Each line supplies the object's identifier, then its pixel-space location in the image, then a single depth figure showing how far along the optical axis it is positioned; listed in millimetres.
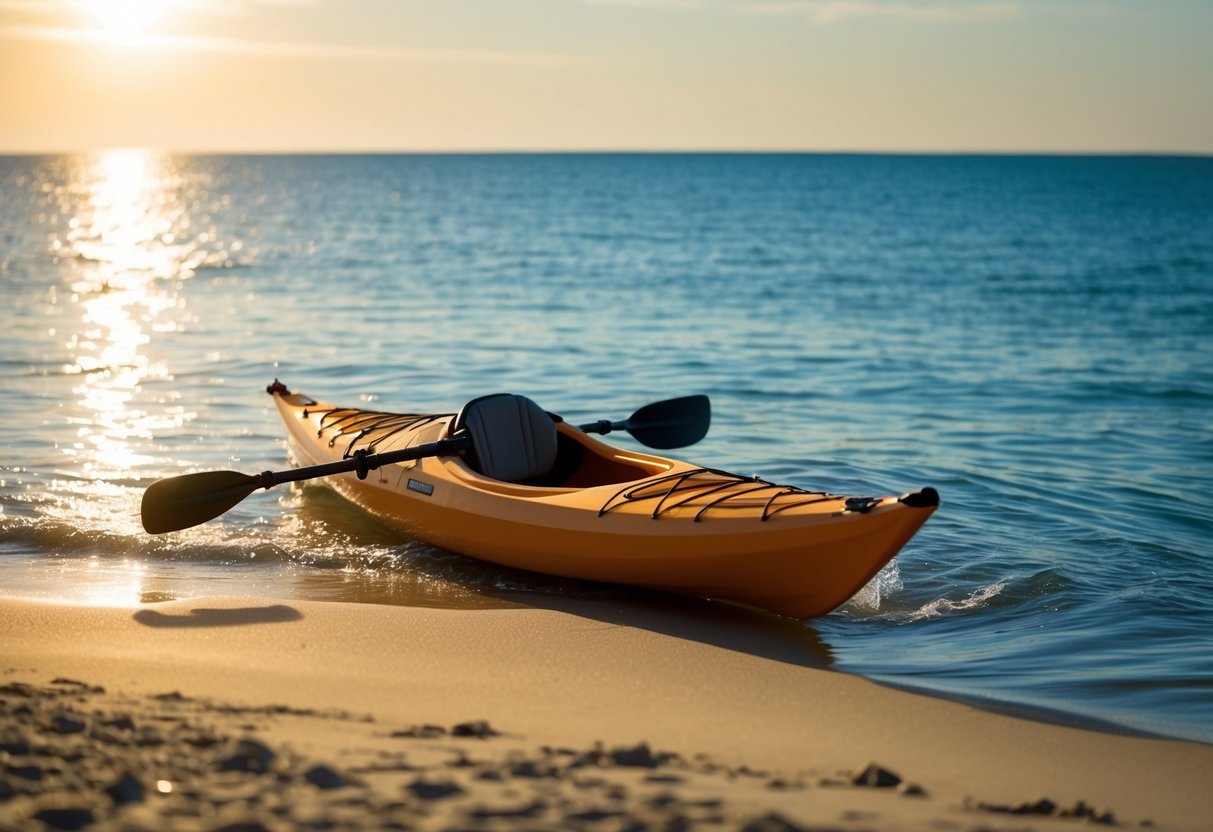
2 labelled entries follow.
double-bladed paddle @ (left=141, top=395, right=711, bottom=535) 6176
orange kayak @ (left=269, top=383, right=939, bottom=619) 5105
